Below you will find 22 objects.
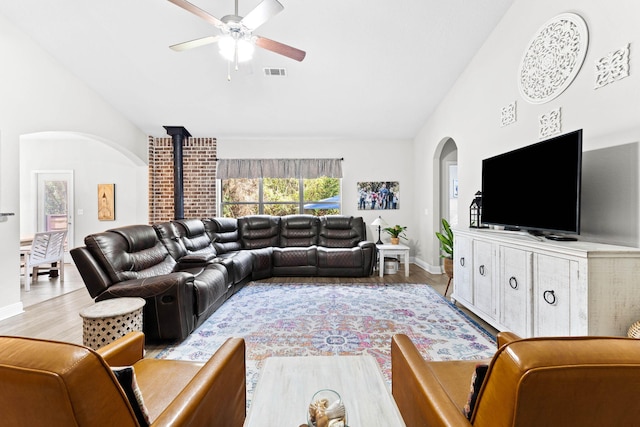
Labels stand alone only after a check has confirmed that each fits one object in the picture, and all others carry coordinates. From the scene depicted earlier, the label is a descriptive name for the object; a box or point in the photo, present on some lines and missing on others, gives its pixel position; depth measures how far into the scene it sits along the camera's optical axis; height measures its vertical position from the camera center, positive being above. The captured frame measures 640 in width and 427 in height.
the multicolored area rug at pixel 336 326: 2.39 -1.06
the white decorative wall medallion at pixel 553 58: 2.33 +1.29
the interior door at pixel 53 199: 6.19 +0.25
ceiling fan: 2.35 +1.51
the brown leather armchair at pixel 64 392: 0.63 -0.38
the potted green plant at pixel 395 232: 5.57 -0.34
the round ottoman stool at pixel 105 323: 2.10 -0.77
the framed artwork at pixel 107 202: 6.09 +0.19
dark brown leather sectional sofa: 2.53 -0.57
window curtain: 6.14 +0.87
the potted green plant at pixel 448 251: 3.84 -0.48
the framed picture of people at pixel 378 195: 6.20 +0.36
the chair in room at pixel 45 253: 4.19 -0.59
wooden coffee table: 1.03 -0.69
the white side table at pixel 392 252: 4.94 -0.63
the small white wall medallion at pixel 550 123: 2.53 +0.76
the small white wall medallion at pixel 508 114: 3.04 +1.00
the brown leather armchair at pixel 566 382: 0.64 -0.35
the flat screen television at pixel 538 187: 2.13 +0.22
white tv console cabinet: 1.76 -0.47
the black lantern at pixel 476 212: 3.45 +0.02
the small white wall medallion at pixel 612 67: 1.98 +0.98
